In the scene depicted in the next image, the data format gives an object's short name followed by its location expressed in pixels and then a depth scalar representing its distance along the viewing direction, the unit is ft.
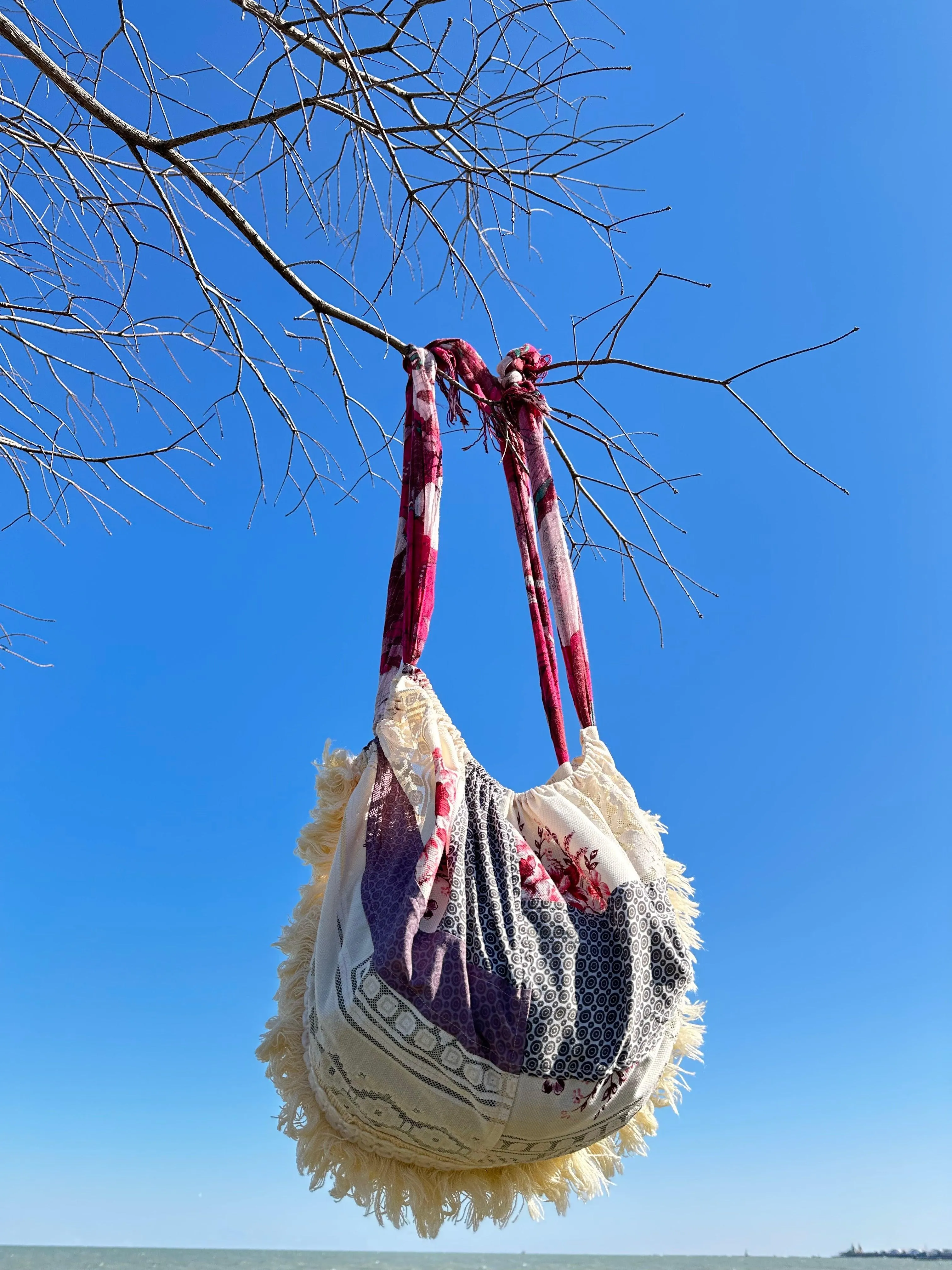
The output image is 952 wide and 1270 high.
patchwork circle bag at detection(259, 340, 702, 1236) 3.39
